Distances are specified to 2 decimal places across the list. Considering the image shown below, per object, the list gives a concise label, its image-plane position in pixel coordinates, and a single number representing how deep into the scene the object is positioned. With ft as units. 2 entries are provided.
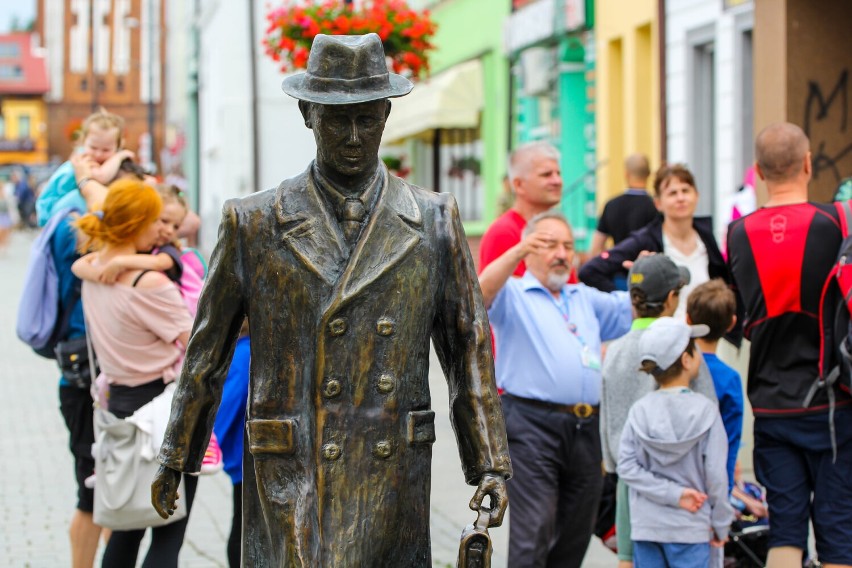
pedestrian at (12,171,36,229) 186.25
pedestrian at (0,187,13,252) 139.54
